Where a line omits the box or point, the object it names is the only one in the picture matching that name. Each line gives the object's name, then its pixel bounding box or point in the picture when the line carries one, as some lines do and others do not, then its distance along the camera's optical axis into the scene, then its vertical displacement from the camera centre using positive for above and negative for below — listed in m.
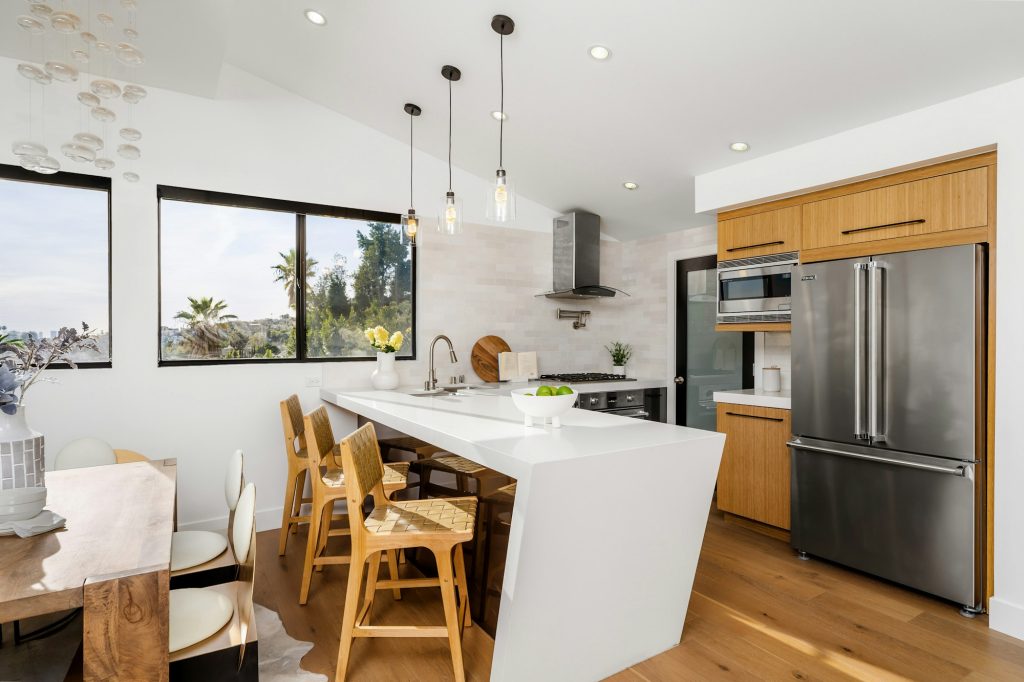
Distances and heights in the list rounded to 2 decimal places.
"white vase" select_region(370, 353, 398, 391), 3.84 -0.25
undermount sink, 3.54 -0.35
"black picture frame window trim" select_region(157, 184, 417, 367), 3.44 +0.88
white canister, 3.81 -0.28
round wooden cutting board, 4.52 -0.15
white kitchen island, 1.73 -0.67
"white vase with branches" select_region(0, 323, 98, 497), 1.59 -0.22
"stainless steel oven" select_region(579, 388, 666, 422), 4.29 -0.52
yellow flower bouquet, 3.83 -0.01
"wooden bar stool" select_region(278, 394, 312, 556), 3.10 -0.68
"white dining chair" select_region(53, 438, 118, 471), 2.62 -0.55
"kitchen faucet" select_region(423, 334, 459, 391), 3.73 -0.30
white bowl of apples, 2.21 -0.25
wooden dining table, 1.22 -0.55
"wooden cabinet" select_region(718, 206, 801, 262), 3.31 +0.65
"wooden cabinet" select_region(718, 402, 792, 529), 3.35 -0.79
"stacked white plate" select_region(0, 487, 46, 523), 1.59 -0.47
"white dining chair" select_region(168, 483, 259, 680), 1.43 -0.78
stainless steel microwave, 3.37 +0.31
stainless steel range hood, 4.79 +0.71
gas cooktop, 4.56 -0.33
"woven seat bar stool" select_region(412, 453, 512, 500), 2.53 -0.65
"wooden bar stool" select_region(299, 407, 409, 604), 2.55 -0.68
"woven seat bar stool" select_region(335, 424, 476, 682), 1.86 -0.65
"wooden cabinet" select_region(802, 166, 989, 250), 2.53 +0.64
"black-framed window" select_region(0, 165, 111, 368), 3.06 +0.48
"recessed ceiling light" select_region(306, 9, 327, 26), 2.95 +1.71
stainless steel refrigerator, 2.49 -0.39
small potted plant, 5.17 -0.16
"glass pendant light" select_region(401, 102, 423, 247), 3.42 +0.70
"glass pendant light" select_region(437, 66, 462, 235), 2.87 +0.64
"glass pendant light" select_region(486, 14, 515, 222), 2.46 +0.61
